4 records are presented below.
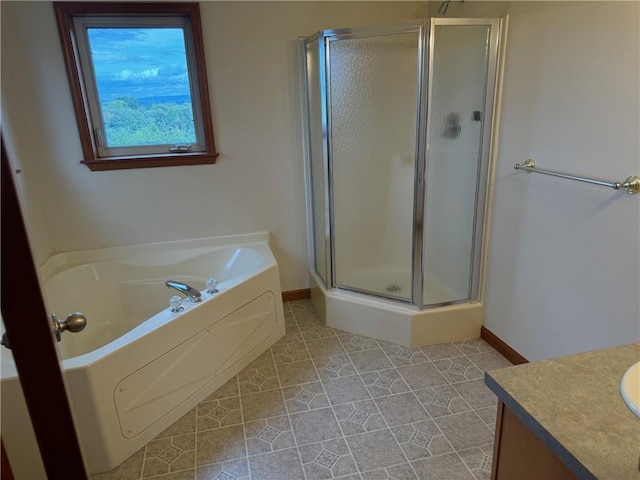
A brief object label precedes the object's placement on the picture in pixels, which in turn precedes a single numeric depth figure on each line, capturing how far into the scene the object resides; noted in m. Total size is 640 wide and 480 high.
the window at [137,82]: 2.46
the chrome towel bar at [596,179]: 1.56
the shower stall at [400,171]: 2.27
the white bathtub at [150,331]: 1.73
